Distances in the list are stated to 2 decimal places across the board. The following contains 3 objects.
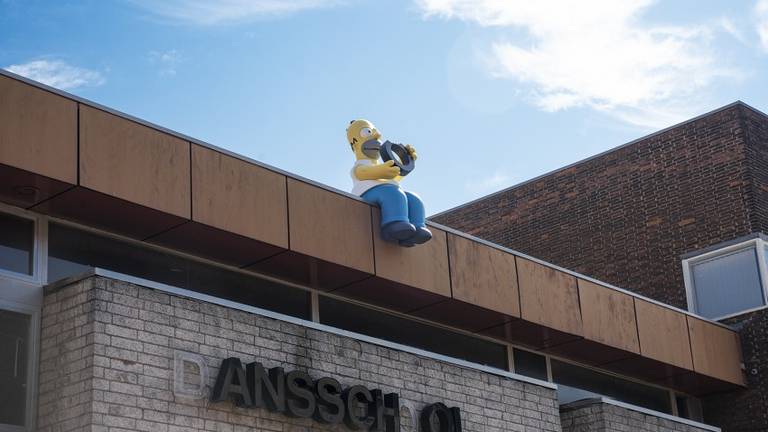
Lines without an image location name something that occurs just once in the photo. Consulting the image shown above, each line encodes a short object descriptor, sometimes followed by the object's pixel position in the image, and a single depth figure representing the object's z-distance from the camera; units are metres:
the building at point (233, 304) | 13.27
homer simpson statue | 16.88
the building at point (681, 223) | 24.20
